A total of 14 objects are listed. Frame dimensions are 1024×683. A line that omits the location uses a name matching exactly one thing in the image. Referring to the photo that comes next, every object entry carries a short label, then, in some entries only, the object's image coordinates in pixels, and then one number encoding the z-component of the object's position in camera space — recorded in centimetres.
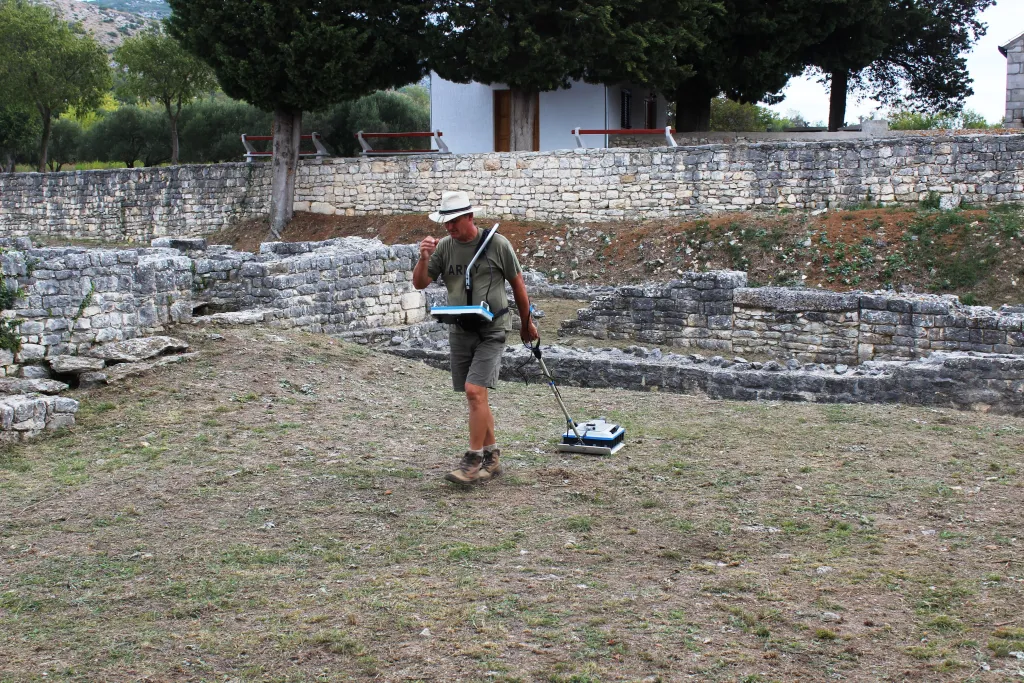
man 606
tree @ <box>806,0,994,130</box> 2628
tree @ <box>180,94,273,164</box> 3856
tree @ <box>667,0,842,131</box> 2517
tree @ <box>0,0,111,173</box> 3353
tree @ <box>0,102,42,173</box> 3866
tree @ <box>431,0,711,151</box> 2308
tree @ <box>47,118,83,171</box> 4247
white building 2830
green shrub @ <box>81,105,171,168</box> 4050
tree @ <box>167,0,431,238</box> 2361
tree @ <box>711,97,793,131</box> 4000
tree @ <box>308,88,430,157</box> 3541
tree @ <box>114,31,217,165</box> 3375
